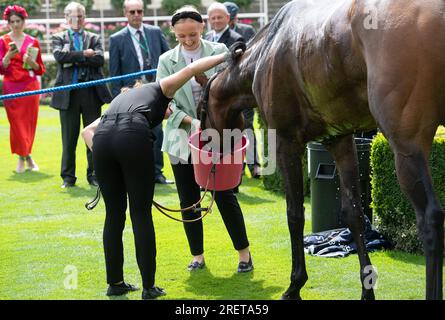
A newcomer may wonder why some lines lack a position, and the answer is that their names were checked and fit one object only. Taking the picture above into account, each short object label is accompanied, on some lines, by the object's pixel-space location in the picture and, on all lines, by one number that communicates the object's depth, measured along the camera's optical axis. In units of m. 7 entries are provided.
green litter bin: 6.94
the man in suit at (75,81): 9.93
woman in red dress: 10.91
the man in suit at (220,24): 9.84
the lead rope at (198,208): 5.77
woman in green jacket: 6.05
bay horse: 3.95
